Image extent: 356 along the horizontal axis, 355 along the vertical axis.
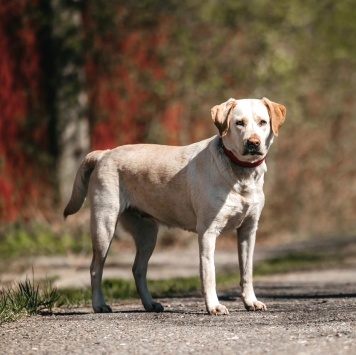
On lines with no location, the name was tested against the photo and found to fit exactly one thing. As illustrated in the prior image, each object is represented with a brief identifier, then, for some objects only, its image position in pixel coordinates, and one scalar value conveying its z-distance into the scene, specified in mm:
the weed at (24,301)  13951
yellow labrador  14484
